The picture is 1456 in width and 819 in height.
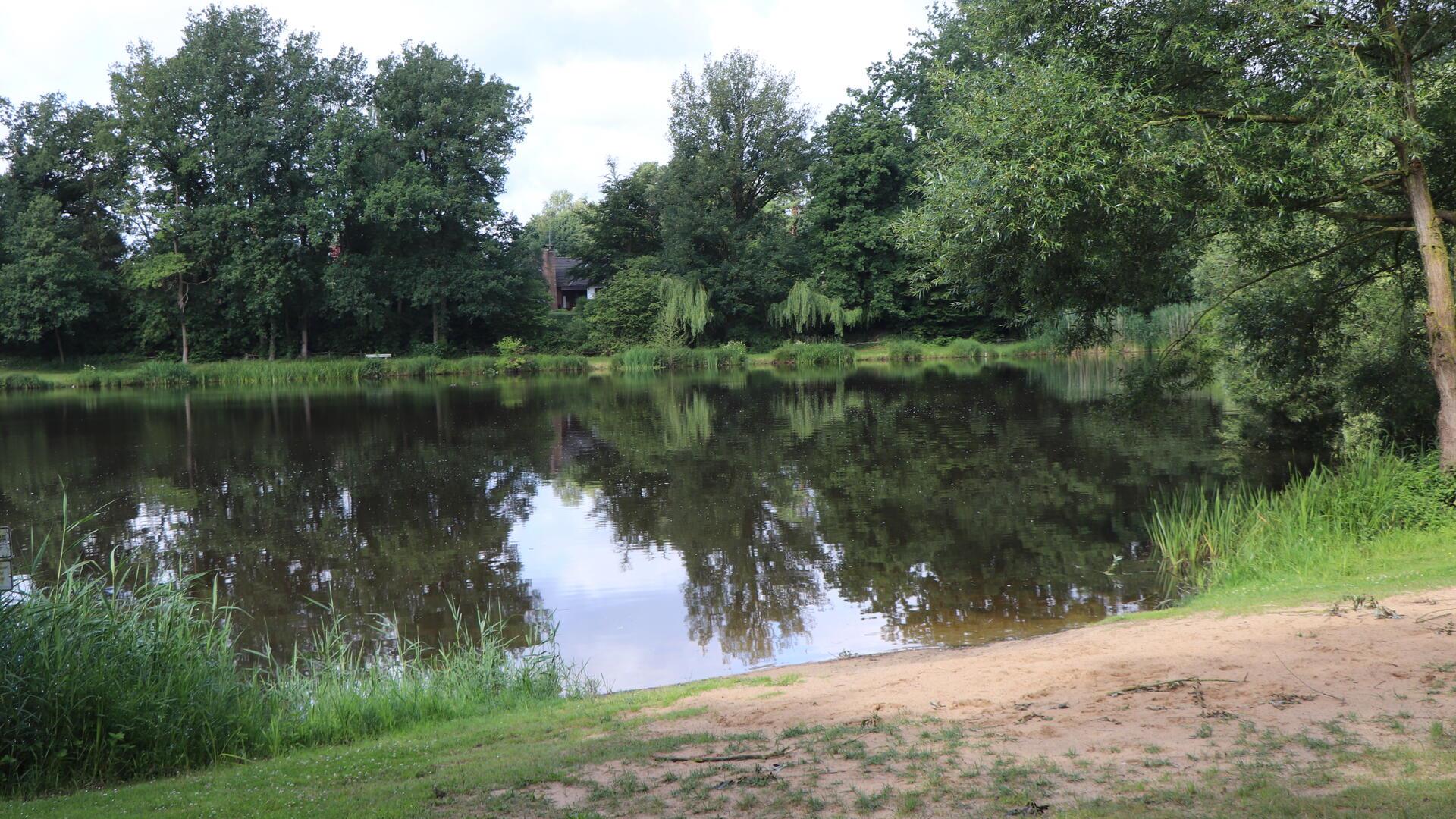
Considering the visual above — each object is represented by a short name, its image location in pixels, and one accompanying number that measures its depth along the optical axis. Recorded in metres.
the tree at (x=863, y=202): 57.72
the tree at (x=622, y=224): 62.53
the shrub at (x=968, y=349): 56.78
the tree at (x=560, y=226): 64.12
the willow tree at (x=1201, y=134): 11.20
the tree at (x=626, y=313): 55.38
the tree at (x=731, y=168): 57.81
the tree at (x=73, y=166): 50.88
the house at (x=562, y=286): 76.25
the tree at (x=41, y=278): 47.50
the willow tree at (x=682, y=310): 53.91
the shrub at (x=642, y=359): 52.25
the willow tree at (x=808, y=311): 55.94
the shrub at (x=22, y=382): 46.47
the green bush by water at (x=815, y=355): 54.75
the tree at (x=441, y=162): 53.91
